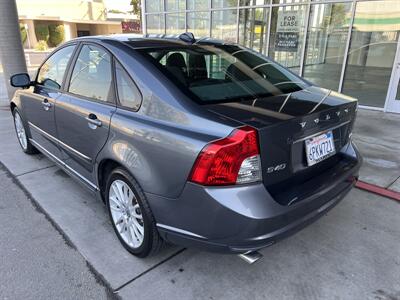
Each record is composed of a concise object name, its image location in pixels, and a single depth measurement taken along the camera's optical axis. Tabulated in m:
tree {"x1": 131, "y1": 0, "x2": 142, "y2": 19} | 32.75
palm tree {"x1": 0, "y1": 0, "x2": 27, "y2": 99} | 7.11
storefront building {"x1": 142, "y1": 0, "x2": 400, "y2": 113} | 7.10
